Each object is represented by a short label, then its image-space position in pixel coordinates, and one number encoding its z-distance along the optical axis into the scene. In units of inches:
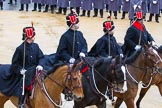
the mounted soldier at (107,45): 646.9
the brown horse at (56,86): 457.6
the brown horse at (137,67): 609.1
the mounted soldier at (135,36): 692.1
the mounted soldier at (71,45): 610.6
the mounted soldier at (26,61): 531.8
